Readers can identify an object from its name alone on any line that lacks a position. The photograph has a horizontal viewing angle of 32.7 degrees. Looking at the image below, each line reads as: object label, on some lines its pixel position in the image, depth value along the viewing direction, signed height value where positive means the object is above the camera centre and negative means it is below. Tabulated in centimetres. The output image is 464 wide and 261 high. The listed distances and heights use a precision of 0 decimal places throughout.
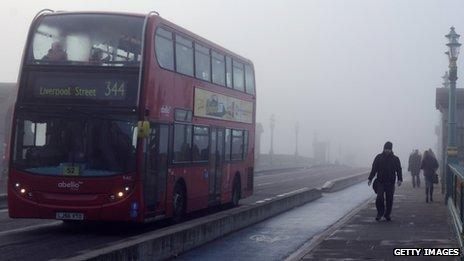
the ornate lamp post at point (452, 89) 2327 +243
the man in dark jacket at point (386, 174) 1788 -11
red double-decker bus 1424 +77
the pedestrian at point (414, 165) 3494 +24
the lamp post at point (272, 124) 9891 +534
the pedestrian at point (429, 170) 2425 +2
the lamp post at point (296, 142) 11331 +363
